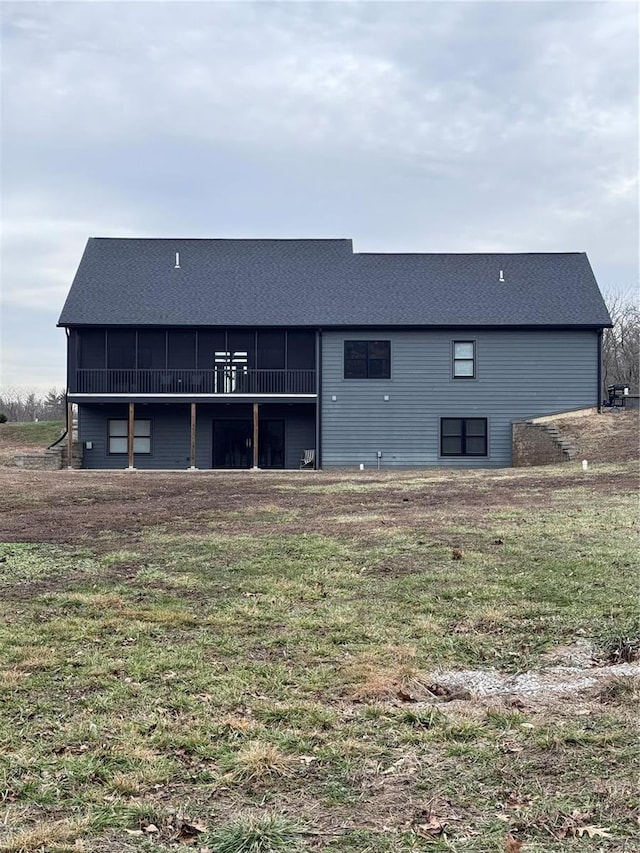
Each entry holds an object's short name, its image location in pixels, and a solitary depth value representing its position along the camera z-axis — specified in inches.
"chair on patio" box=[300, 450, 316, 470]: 1008.2
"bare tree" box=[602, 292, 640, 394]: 1780.3
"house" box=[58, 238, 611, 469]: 988.6
